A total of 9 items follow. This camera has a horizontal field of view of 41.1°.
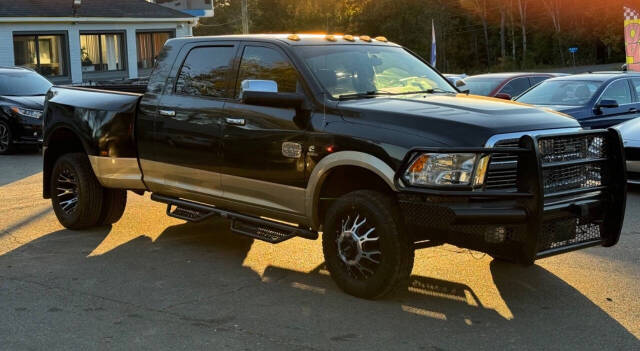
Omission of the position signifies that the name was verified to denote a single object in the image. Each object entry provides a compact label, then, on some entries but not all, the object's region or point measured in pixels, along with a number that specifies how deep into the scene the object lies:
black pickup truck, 5.51
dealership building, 31.88
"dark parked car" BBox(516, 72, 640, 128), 12.91
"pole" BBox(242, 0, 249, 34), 30.19
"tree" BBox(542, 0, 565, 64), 70.31
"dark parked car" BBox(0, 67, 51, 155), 16.69
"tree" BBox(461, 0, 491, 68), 71.81
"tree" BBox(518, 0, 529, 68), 69.01
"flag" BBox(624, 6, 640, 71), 25.20
